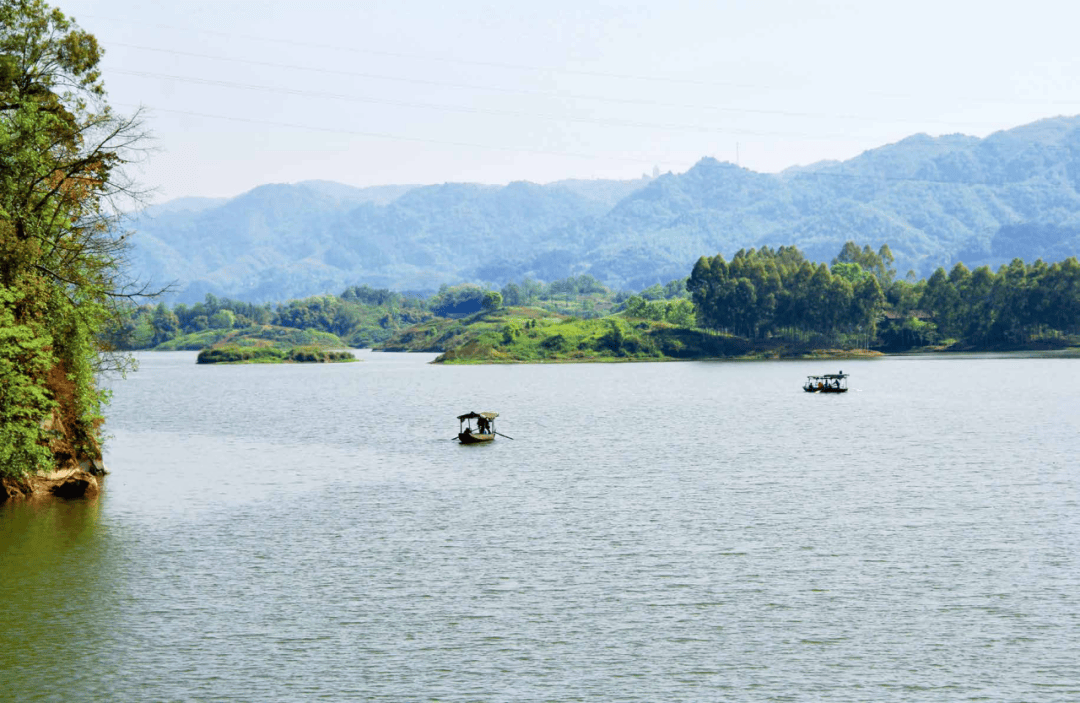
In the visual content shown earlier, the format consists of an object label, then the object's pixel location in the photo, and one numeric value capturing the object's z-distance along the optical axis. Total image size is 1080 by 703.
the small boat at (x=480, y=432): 119.31
